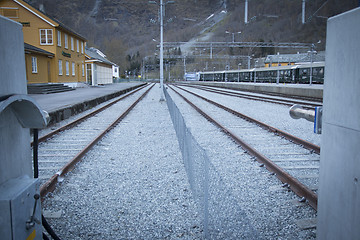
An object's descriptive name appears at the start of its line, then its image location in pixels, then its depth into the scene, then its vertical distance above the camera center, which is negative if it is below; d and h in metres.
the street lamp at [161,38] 20.36 +3.26
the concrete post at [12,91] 2.21 -0.04
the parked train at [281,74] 34.86 +1.64
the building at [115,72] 102.68 +4.43
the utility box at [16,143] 2.11 -0.44
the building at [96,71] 44.16 +2.16
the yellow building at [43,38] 31.28 +5.16
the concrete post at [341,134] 2.02 -0.33
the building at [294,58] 50.59 +5.47
